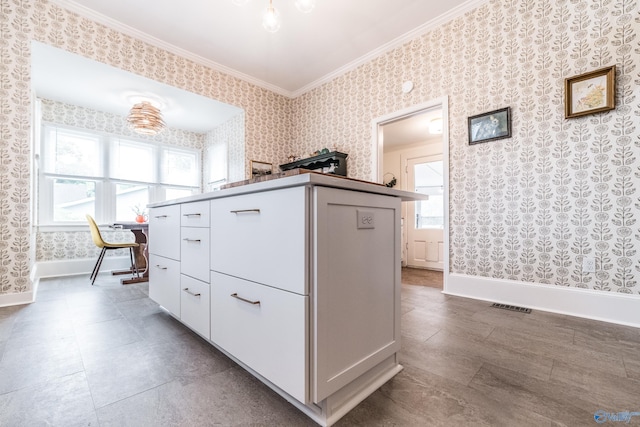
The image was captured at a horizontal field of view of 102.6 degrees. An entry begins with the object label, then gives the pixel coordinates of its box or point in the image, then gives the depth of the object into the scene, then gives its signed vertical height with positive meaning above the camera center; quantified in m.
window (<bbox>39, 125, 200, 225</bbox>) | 3.69 +0.64
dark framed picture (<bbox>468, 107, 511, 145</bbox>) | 2.29 +0.81
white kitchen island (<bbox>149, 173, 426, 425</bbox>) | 0.82 -0.27
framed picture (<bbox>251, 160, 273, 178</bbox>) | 4.02 +0.74
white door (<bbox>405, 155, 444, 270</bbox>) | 4.68 -0.05
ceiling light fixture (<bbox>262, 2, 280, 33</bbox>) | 1.91 +1.47
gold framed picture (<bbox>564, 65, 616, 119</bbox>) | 1.84 +0.90
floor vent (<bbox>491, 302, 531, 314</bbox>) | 2.04 -0.78
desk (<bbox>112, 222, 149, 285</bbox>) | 3.21 -0.47
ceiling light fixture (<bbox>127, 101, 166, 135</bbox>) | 3.38 +1.29
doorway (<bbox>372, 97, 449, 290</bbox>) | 4.29 +0.64
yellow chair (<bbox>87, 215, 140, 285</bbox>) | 3.11 -0.37
